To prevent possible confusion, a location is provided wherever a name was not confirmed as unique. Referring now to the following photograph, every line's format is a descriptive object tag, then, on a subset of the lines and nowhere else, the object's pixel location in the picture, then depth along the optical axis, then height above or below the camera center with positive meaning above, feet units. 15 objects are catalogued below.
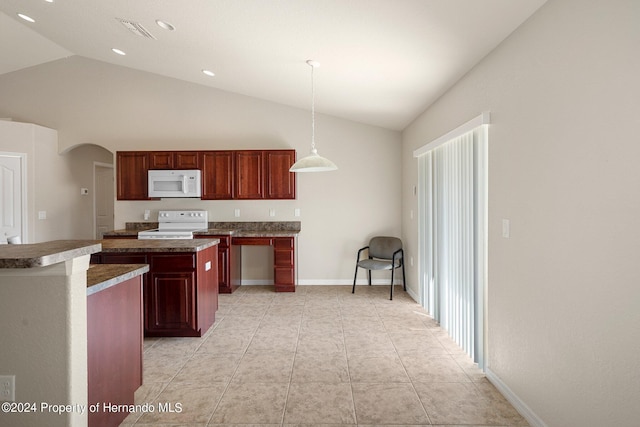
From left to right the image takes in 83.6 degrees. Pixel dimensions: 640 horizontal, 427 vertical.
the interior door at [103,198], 21.35 +1.09
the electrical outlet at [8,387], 5.04 -2.40
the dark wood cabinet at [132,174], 16.98 +1.99
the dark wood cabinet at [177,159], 16.87 +2.65
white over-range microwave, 16.56 +1.54
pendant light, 10.94 +1.55
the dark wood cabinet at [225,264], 15.79 -2.20
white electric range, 17.46 -0.24
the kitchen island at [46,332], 4.94 -1.62
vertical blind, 8.77 -0.65
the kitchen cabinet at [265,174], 16.84 +1.92
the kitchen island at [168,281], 10.28 -1.93
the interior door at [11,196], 16.28 +0.97
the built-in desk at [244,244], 15.88 -1.56
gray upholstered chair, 15.84 -1.88
